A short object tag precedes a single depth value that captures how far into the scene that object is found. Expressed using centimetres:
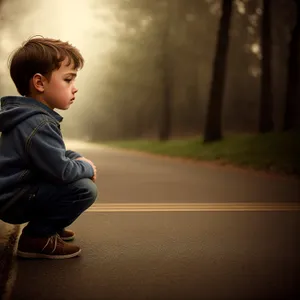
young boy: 268
